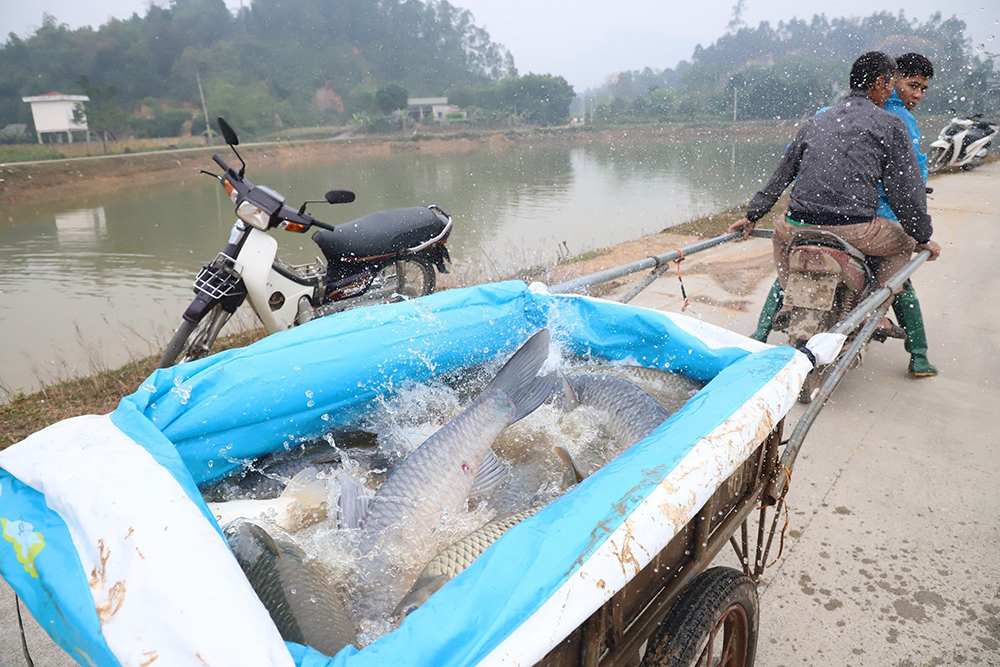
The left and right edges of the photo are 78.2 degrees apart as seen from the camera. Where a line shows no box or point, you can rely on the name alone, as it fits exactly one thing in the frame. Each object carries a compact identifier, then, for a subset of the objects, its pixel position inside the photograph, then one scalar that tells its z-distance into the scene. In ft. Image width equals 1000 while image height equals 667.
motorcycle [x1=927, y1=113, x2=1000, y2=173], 48.16
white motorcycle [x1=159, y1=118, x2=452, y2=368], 12.11
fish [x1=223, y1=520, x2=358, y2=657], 4.36
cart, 3.30
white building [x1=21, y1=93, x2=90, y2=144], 138.10
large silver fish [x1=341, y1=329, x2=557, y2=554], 5.85
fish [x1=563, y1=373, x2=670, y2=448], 7.34
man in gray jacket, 10.95
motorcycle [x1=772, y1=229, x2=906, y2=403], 11.50
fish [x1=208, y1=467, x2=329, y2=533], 6.07
